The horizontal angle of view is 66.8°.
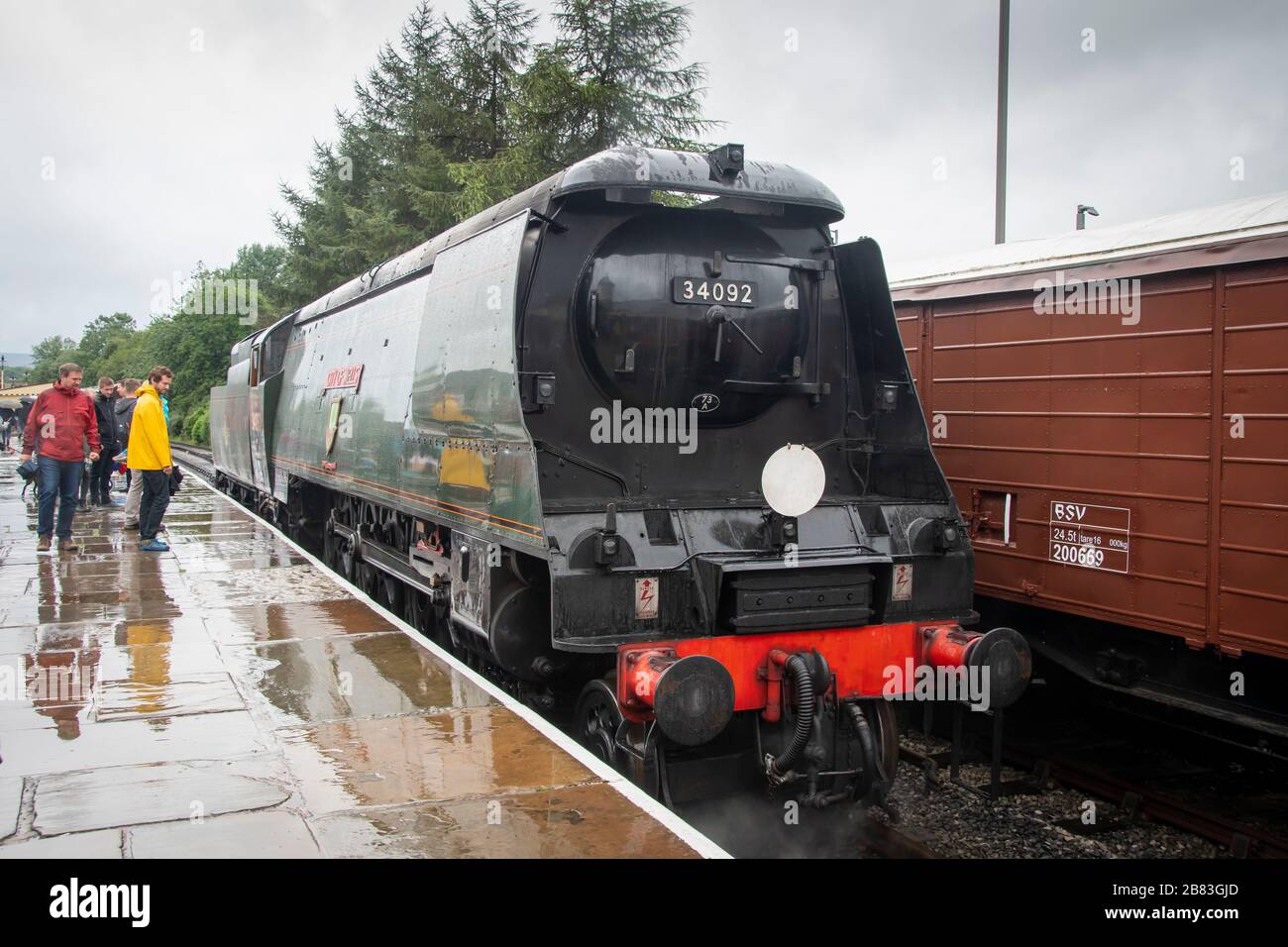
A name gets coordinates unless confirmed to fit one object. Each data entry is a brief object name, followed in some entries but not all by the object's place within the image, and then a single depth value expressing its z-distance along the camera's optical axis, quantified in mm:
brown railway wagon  5320
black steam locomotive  4703
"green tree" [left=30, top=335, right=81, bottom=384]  122669
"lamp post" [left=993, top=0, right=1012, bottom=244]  12320
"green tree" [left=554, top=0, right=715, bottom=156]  17984
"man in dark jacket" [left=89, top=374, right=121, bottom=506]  13945
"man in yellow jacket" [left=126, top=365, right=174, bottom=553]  10211
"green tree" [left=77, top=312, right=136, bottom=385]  94688
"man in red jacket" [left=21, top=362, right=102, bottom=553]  9750
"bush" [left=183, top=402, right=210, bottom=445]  45781
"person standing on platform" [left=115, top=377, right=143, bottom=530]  14133
